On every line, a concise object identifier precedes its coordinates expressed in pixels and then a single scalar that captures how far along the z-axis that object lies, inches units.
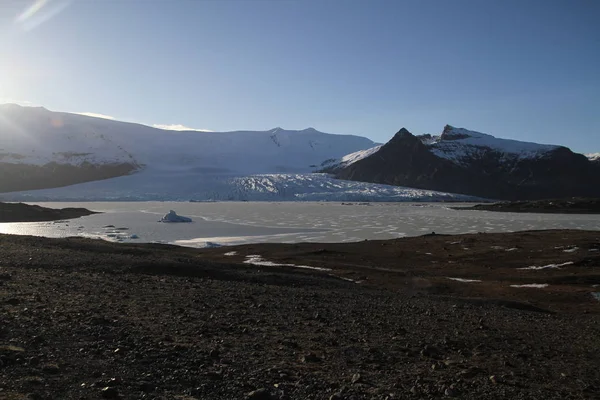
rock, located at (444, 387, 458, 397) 244.1
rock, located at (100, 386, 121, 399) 207.3
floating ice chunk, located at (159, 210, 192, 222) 2342.5
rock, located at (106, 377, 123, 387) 221.1
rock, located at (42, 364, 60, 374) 231.3
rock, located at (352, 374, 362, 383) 254.9
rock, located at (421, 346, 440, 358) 321.1
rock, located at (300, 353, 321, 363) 289.2
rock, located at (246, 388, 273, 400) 221.9
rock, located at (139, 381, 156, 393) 221.0
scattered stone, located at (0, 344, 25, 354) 249.4
